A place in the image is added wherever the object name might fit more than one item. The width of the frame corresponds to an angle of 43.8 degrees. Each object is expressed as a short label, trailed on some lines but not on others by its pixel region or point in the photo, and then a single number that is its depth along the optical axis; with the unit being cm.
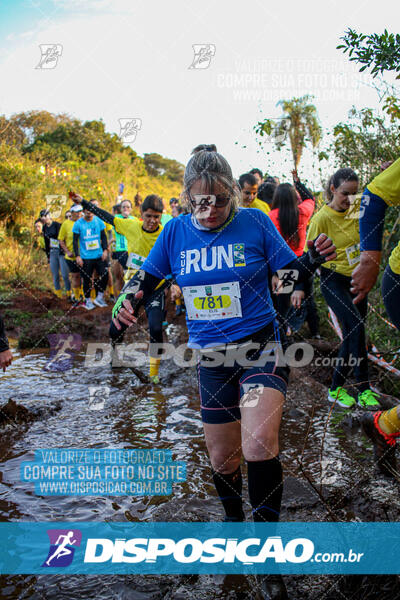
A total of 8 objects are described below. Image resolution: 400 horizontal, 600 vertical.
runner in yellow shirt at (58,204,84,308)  1208
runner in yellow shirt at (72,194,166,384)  575
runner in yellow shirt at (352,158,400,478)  266
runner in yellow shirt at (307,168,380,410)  449
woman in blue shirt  248
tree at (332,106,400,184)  547
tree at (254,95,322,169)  665
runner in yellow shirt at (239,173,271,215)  545
